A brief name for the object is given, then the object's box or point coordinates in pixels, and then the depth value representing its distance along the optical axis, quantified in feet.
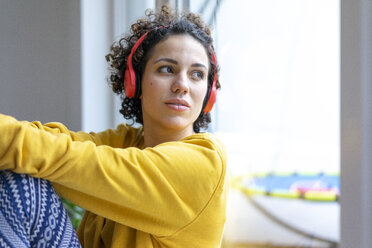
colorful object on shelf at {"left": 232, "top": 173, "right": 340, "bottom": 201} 3.35
